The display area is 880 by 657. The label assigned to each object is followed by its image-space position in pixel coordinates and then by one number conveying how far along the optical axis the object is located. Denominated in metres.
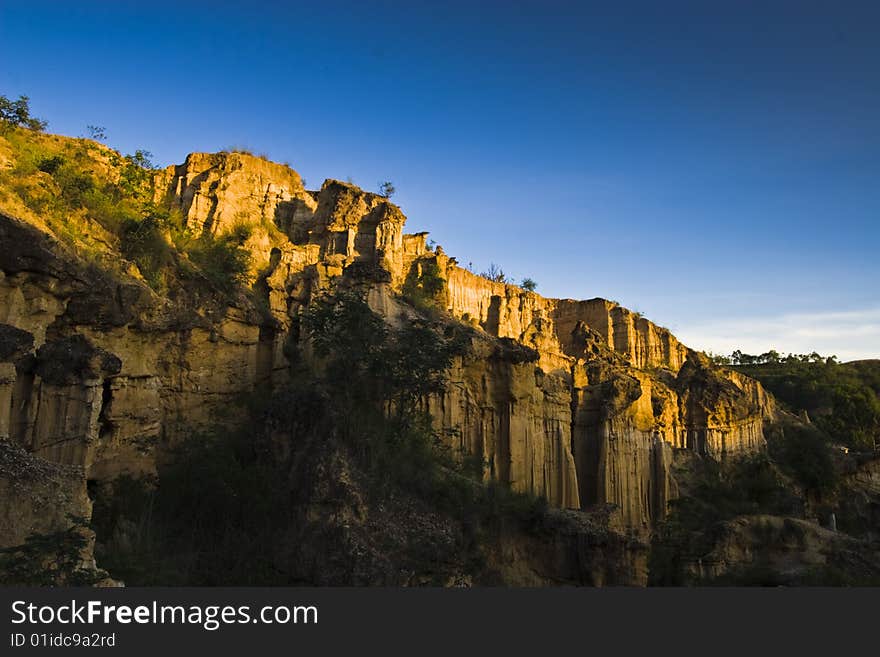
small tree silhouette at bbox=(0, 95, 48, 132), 26.55
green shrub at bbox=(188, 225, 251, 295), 24.98
